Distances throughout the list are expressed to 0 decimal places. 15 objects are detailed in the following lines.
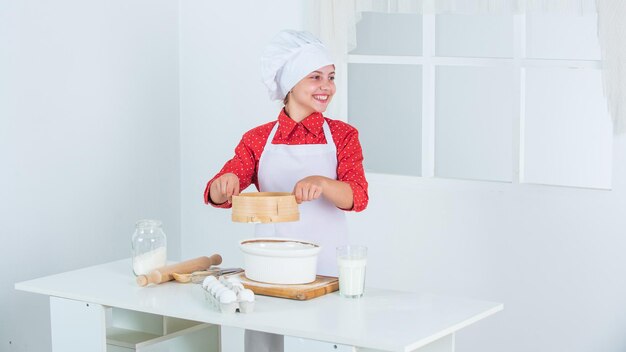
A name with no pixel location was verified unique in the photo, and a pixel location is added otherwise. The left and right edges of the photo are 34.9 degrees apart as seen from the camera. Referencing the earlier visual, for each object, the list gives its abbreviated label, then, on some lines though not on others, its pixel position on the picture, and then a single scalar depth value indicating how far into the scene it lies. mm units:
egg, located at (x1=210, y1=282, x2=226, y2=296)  2762
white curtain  3775
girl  3236
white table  2518
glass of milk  2834
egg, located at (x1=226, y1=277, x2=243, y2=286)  2804
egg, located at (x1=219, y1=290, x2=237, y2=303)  2697
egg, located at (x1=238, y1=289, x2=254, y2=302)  2713
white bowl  2871
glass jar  3170
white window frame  4098
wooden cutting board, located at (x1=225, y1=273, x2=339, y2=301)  2838
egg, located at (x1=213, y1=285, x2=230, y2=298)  2731
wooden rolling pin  3061
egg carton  2707
